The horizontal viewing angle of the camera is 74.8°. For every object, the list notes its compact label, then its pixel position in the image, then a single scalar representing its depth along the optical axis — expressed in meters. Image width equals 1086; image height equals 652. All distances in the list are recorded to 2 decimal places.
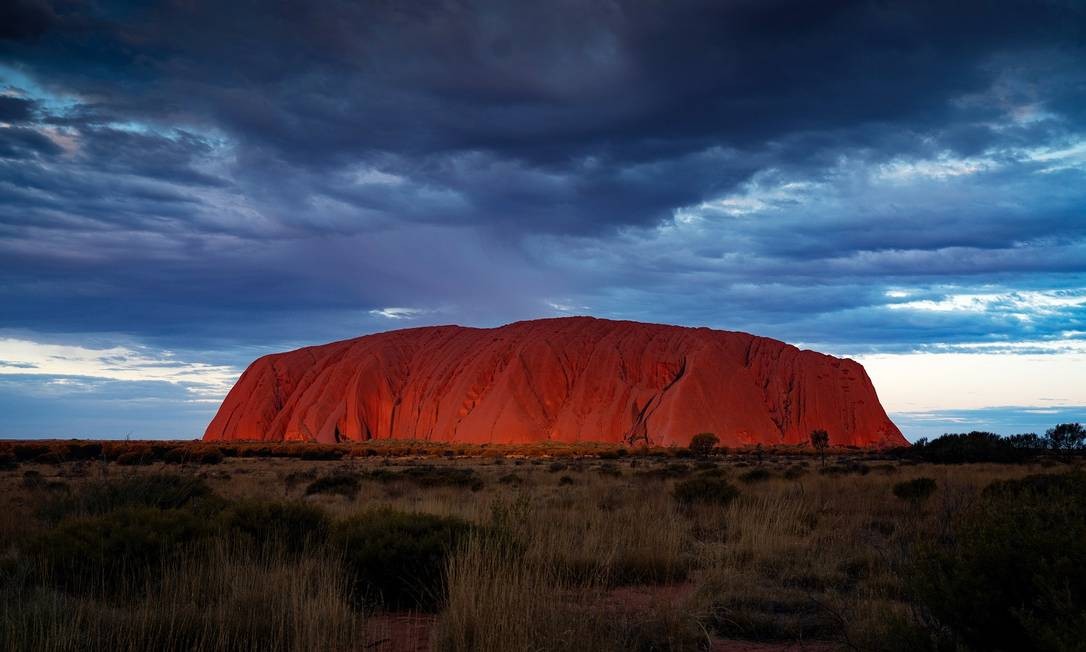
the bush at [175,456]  35.81
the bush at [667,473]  24.90
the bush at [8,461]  33.22
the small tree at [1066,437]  43.94
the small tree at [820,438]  47.50
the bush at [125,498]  10.08
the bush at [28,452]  38.22
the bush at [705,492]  14.85
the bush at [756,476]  21.75
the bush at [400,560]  6.95
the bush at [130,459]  34.03
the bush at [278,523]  8.51
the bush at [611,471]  27.31
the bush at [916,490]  15.60
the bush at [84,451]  43.38
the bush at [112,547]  6.87
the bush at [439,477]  22.22
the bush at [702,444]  52.56
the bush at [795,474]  22.62
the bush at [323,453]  49.97
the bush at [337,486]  19.88
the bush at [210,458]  40.62
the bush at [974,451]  33.56
